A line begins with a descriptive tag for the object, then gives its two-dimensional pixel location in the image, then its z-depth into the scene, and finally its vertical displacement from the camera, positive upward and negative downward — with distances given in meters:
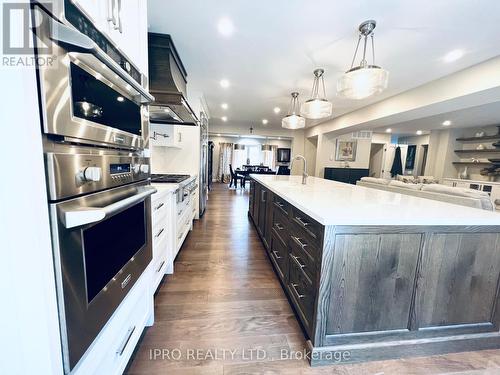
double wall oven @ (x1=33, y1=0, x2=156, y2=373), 0.58 -0.04
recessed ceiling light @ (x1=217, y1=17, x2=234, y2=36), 2.06 +1.38
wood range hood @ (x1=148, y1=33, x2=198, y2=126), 2.02 +0.81
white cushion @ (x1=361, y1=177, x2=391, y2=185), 4.19 -0.29
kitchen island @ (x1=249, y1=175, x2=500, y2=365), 1.18 -0.67
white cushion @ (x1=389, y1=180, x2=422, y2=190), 3.48 -0.29
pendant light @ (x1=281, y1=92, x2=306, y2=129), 3.92 +0.80
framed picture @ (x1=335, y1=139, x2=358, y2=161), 7.62 +0.56
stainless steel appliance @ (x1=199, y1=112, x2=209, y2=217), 4.03 -0.05
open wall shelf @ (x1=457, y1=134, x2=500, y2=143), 5.89 +0.98
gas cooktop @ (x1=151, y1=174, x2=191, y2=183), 2.29 -0.24
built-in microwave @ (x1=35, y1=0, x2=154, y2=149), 0.56 +0.24
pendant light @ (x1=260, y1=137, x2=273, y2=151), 10.12 +0.74
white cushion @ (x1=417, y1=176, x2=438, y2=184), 5.94 -0.30
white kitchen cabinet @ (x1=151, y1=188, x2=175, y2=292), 1.59 -0.65
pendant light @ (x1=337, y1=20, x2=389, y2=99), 2.02 +0.86
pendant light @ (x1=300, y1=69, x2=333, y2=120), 2.91 +0.80
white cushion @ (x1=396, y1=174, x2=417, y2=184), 5.96 -0.30
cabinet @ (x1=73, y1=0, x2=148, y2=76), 0.80 +0.60
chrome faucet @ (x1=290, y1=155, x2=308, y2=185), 2.78 -0.19
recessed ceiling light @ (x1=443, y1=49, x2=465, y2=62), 2.48 +1.41
